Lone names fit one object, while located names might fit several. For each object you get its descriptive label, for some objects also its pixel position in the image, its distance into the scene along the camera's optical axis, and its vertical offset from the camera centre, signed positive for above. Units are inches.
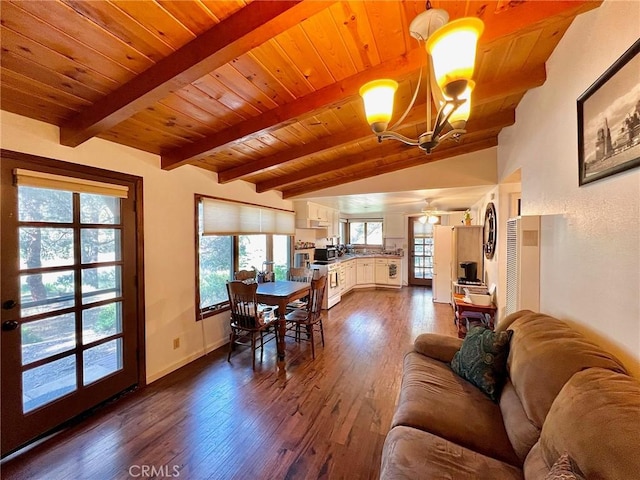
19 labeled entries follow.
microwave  230.5 -14.5
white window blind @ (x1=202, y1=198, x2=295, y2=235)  134.3 +10.9
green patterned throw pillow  69.2 -32.4
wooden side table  141.3 -38.3
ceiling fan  225.2 +20.1
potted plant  203.3 +12.1
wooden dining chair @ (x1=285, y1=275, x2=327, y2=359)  131.5 -37.5
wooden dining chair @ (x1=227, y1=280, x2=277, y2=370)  118.0 -32.6
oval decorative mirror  151.1 +3.3
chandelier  38.2 +26.0
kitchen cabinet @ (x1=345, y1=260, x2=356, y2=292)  258.4 -35.6
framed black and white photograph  45.3 +21.3
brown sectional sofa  34.4 -30.7
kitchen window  327.9 +5.9
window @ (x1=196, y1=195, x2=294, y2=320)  133.1 -3.2
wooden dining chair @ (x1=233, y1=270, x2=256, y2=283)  148.9 -20.4
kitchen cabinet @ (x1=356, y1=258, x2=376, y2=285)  287.4 -35.7
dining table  125.7 -28.5
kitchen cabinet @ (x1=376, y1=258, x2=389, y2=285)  293.0 -35.8
